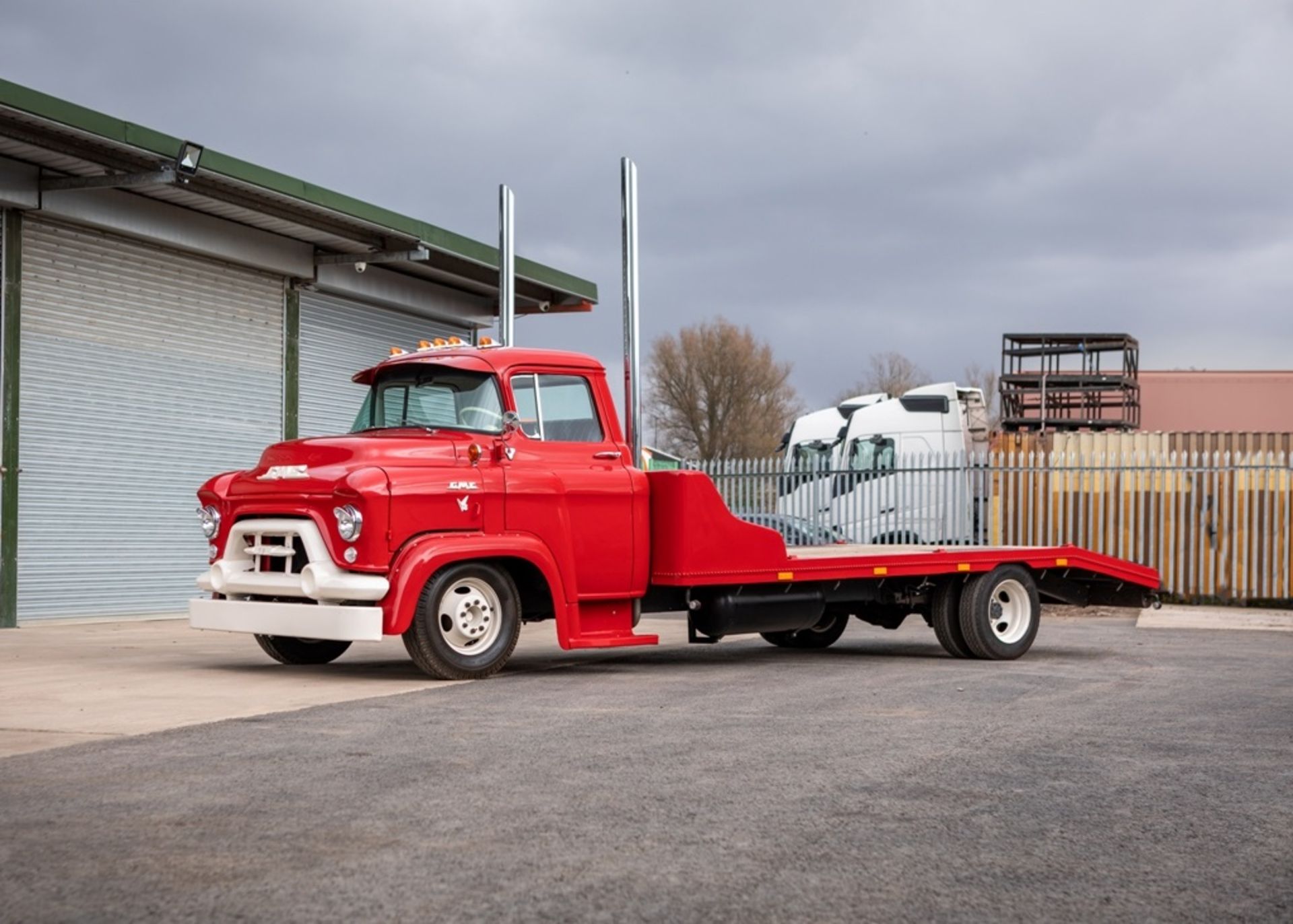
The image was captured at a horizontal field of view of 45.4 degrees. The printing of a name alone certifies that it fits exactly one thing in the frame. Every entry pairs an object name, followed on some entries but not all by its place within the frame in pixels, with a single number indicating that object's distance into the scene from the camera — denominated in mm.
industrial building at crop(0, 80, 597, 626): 15969
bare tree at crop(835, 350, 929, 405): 64688
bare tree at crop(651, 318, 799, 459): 60469
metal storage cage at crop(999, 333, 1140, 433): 32406
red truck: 9844
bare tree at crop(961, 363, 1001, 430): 63319
